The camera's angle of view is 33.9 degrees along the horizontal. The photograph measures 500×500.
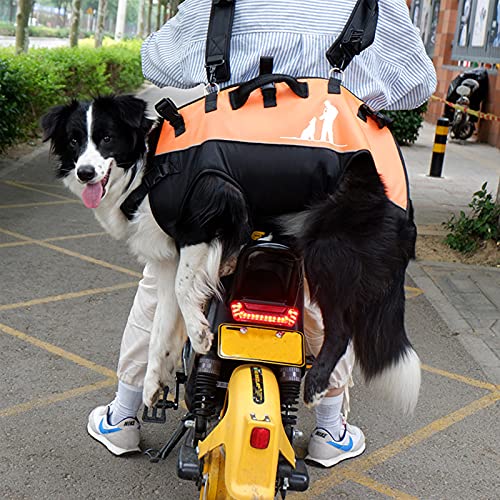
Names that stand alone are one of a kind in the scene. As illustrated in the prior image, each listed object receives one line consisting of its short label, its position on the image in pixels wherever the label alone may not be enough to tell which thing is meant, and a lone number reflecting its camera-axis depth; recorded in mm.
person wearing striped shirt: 2826
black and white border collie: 2549
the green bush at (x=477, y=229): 7465
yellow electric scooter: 2416
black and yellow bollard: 11727
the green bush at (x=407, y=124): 15055
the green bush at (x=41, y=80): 10109
